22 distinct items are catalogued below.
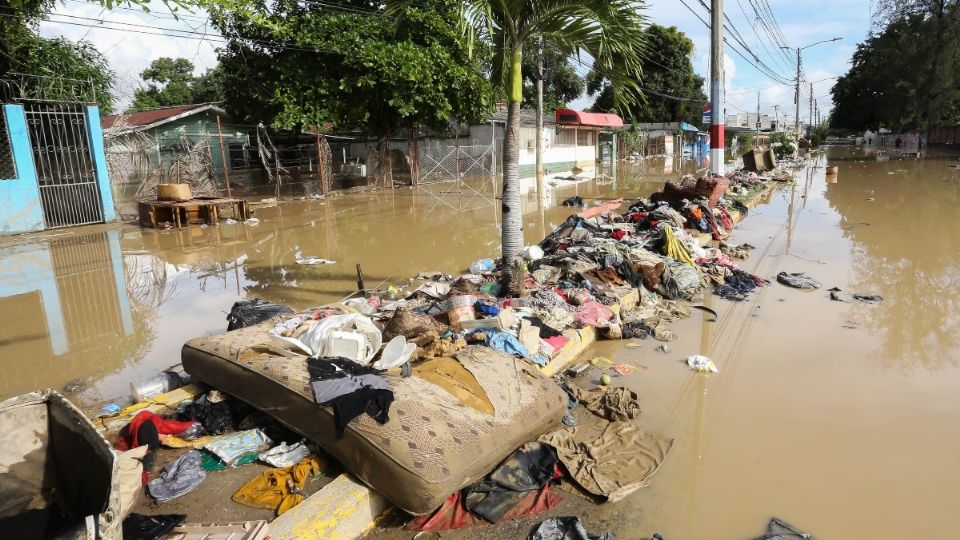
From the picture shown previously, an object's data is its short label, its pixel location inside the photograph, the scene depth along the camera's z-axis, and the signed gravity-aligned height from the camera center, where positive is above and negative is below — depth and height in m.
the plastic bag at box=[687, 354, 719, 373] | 5.36 -1.96
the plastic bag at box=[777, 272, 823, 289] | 8.03 -1.86
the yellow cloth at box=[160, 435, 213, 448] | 3.80 -1.70
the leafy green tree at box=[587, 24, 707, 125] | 45.94 +6.28
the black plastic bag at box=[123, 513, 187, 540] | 2.80 -1.69
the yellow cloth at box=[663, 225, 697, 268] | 8.84 -1.44
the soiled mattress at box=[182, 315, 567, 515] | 3.13 -1.49
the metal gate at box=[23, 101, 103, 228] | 13.69 +0.73
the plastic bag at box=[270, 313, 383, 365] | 4.10 -1.16
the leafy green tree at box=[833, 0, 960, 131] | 35.50 +5.09
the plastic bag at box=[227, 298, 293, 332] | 5.60 -1.30
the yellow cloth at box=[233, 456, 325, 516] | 3.23 -1.77
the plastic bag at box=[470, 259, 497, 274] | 8.47 -1.45
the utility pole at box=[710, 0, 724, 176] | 16.35 +1.93
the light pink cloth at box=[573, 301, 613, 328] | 6.25 -1.69
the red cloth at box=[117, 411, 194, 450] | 3.81 -1.65
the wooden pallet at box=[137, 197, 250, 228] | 14.00 -0.62
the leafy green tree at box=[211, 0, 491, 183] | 17.28 +3.39
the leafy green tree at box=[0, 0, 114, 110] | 12.98 +3.13
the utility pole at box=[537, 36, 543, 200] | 19.74 +1.34
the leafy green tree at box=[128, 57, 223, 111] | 37.69 +6.92
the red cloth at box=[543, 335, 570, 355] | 5.45 -1.71
